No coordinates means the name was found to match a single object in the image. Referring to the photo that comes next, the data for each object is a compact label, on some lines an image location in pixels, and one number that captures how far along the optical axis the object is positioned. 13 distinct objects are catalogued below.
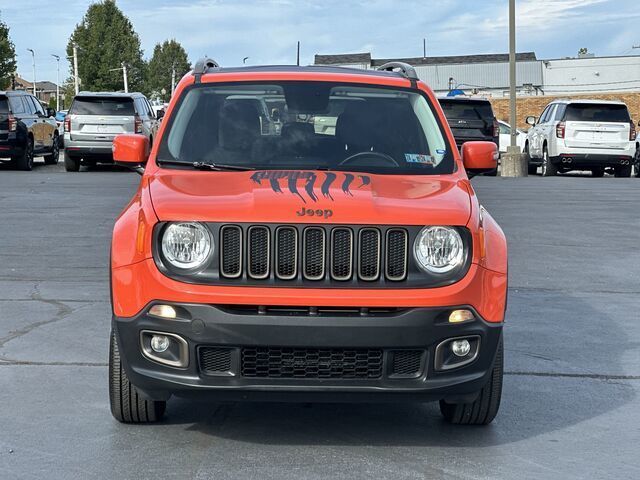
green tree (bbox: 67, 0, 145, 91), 109.50
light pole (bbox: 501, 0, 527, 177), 31.16
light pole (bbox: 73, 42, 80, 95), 101.51
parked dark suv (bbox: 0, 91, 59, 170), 26.73
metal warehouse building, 104.44
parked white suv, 27.81
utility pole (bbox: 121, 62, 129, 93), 99.41
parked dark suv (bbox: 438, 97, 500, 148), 28.42
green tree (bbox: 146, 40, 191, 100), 152.00
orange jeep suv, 5.11
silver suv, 27.02
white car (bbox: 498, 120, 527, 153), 37.05
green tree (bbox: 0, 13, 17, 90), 87.25
